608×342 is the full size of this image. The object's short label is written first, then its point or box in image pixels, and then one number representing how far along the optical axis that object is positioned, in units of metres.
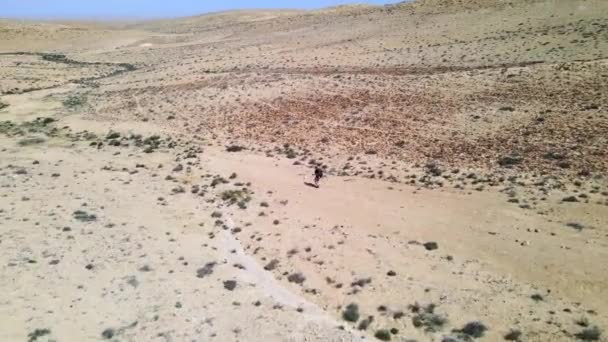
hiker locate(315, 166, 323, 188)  24.67
